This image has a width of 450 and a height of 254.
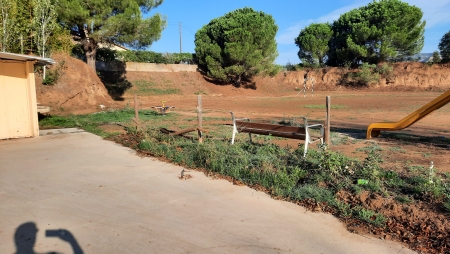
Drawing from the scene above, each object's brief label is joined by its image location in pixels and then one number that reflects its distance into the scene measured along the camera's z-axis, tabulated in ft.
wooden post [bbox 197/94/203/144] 26.50
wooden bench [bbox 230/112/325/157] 23.46
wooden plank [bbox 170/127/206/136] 26.35
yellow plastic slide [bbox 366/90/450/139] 28.34
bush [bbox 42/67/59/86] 64.28
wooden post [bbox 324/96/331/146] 22.52
